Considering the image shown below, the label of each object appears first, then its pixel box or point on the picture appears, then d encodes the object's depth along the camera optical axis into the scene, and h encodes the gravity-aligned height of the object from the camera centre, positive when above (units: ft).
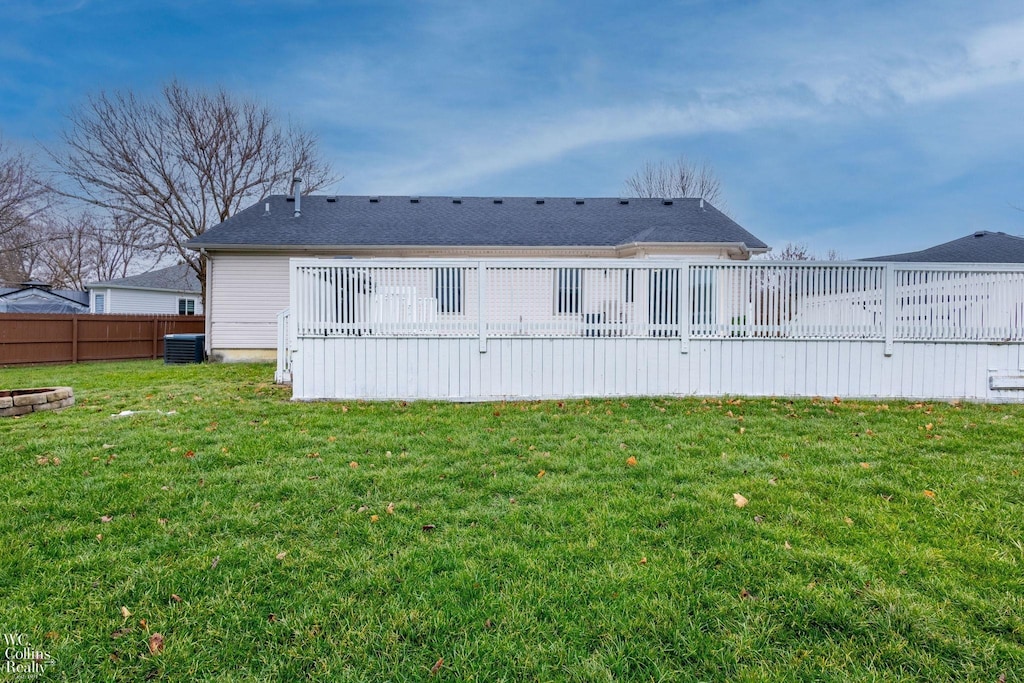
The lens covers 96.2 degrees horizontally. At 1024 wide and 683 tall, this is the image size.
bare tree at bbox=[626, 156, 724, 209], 81.15 +28.67
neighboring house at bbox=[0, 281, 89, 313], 72.94 +7.07
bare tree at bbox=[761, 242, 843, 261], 94.46 +18.75
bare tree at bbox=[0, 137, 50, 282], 58.54 +19.01
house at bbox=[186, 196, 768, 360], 37.63 +8.16
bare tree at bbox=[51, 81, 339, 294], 54.65 +23.69
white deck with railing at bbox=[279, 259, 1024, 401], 20.53 +0.44
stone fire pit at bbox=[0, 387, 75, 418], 17.37 -2.32
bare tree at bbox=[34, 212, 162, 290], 87.04 +15.67
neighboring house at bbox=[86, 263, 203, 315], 77.15 +8.48
